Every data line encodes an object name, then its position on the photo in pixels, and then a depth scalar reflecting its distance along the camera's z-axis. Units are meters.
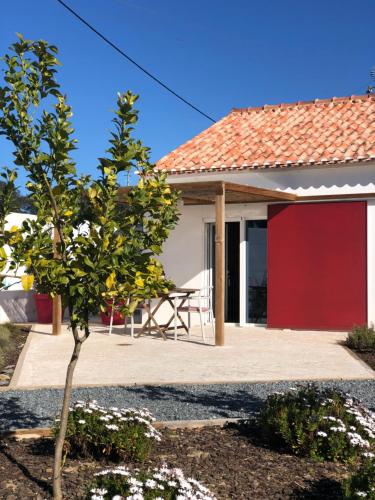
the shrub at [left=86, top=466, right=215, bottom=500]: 3.35
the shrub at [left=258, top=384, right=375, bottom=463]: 4.61
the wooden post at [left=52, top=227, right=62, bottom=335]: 12.23
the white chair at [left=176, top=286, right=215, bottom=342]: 13.90
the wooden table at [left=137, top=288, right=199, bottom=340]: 11.38
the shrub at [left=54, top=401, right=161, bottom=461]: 4.50
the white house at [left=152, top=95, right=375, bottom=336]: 12.61
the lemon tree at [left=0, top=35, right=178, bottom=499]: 3.48
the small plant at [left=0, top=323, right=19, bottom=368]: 9.84
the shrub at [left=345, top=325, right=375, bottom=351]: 10.38
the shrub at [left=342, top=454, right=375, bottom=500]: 3.52
